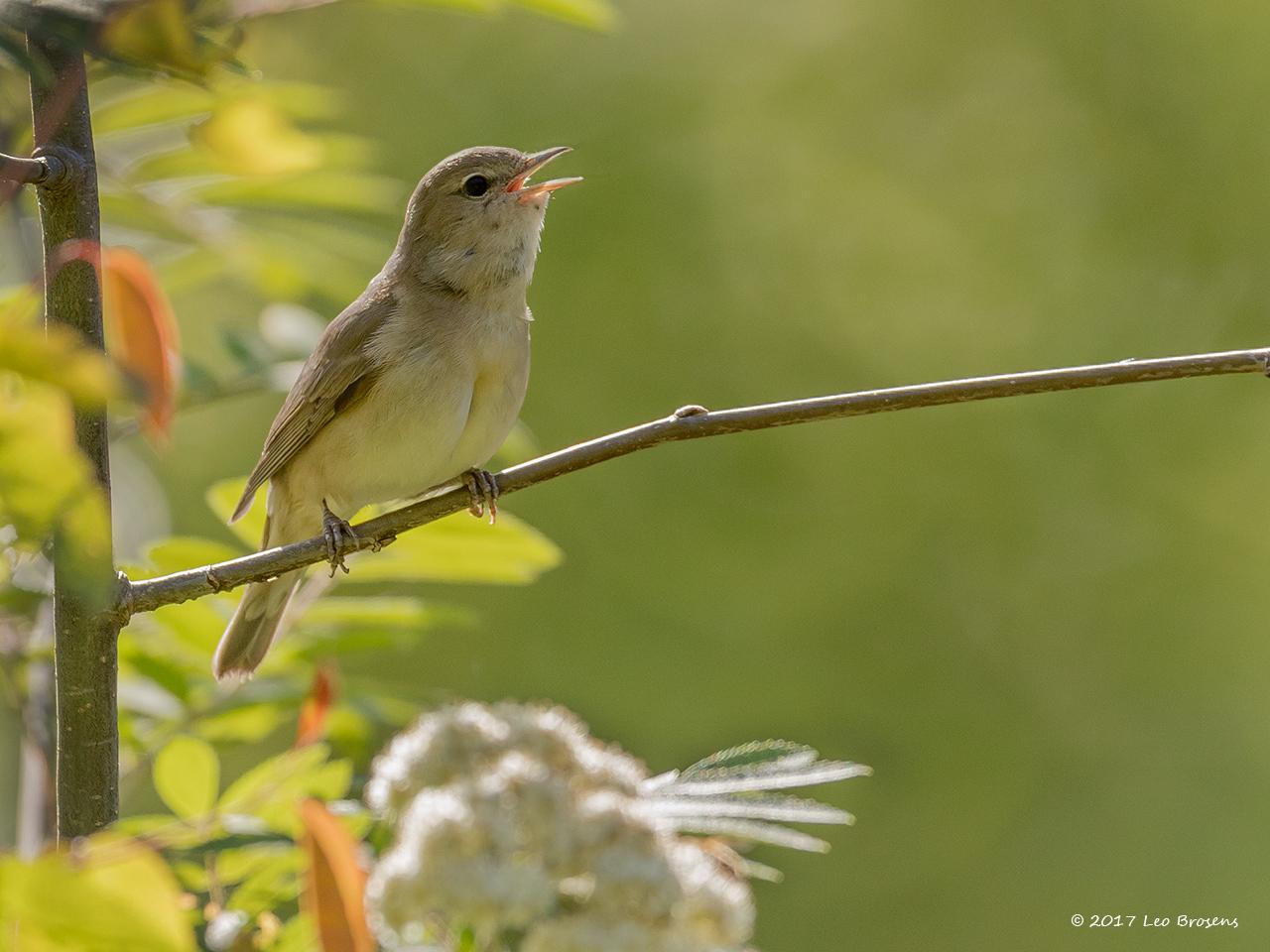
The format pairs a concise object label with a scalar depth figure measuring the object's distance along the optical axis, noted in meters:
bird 8.12
